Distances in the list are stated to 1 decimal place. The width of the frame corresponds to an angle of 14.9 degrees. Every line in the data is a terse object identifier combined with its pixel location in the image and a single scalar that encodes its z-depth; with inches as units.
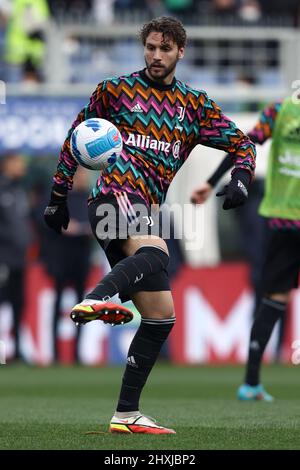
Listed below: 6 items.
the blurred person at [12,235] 552.7
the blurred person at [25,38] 622.8
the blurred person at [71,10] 612.7
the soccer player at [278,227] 353.1
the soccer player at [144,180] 252.4
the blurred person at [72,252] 551.5
